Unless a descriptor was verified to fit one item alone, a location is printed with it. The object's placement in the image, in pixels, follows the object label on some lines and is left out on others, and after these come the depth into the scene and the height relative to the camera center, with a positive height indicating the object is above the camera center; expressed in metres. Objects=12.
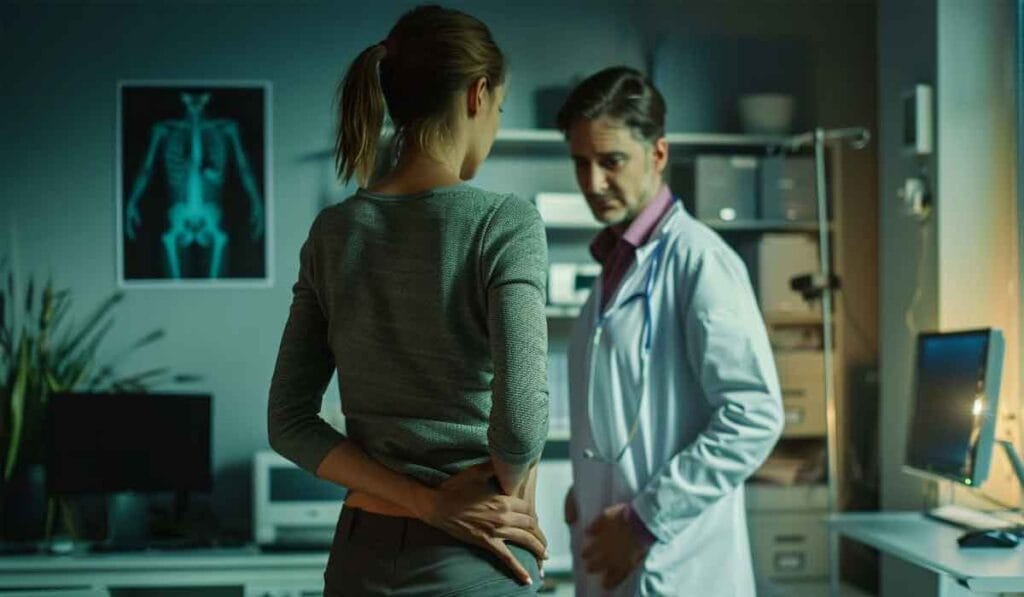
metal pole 3.91 -0.14
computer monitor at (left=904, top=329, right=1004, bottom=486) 2.57 -0.23
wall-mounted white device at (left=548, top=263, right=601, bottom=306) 4.27 +0.07
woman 1.18 -0.03
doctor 1.95 -0.13
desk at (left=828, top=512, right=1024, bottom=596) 2.20 -0.50
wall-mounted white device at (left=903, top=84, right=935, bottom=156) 3.62 +0.52
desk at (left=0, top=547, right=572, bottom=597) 3.71 -0.78
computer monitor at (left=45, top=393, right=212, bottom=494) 3.96 -0.43
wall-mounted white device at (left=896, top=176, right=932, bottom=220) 3.66 +0.30
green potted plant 4.07 -0.22
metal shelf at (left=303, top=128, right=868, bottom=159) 4.30 +0.57
